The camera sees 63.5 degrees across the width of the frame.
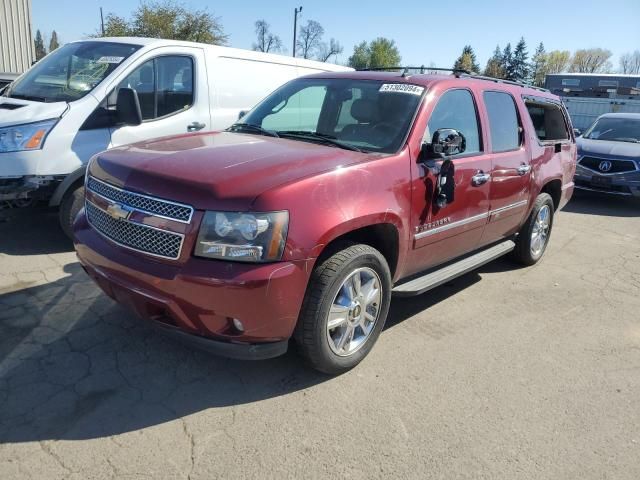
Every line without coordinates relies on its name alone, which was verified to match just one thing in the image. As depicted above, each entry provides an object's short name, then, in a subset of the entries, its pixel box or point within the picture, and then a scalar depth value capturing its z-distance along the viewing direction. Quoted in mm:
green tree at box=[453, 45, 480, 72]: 81988
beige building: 14898
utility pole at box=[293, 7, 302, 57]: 44344
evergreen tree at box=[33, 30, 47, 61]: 89762
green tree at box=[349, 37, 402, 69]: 93356
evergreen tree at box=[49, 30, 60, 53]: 86469
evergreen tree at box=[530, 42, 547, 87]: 87812
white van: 4703
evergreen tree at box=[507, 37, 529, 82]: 86750
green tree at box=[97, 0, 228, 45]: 28859
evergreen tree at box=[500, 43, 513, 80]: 86431
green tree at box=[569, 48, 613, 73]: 94125
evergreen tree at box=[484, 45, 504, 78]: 82375
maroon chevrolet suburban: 2654
